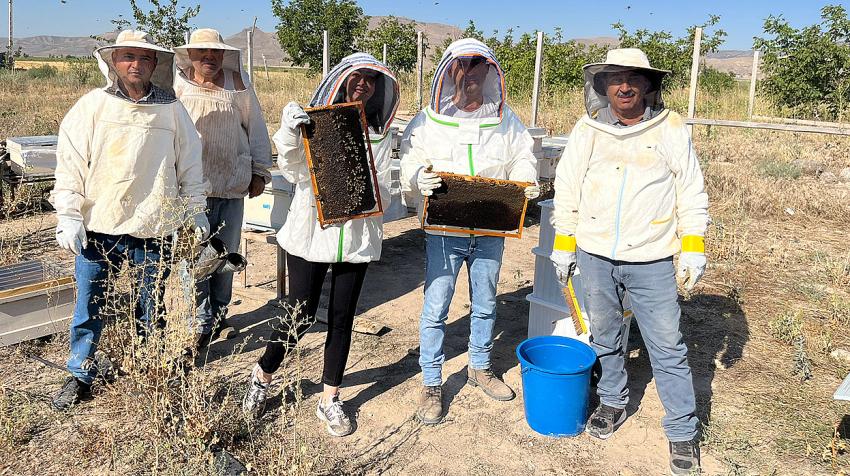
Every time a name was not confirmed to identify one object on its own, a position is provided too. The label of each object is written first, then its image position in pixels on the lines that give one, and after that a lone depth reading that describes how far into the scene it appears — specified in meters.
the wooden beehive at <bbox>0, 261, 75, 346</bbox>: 4.12
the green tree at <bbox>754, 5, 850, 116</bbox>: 14.05
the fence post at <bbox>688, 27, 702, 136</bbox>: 9.55
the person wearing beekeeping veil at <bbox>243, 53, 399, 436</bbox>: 3.20
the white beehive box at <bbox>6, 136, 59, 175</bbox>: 6.93
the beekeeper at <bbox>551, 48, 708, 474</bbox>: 3.09
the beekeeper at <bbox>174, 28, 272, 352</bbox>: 3.99
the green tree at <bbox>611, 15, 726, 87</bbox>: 16.67
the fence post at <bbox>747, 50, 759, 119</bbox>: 13.23
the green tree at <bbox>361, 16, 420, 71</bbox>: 23.41
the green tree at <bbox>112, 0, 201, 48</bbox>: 14.64
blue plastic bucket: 3.39
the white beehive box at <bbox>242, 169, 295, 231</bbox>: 5.19
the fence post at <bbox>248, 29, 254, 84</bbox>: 11.41
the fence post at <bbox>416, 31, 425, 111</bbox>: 13.61
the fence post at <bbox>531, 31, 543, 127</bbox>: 11.14
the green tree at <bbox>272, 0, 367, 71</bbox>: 25.81
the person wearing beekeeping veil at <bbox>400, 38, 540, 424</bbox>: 3.45
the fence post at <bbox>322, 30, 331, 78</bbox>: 10.35
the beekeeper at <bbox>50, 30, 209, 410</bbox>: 3.19
